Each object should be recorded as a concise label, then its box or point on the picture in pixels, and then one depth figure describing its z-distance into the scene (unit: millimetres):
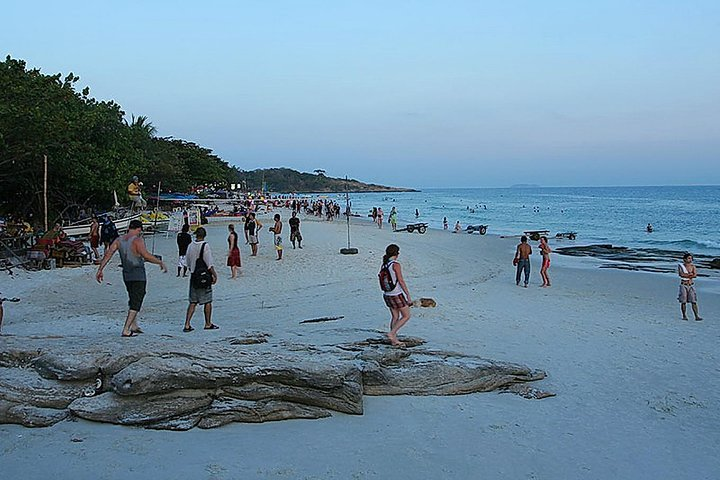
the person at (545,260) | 17391
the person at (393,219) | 43972
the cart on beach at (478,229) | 43047
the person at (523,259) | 17188
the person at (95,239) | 19312
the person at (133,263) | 8219
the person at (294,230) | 23656
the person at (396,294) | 8320
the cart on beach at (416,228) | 41062
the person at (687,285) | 12555
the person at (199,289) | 9227
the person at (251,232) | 20736
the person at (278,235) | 20359
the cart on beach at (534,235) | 38625
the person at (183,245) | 15555
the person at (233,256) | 16203
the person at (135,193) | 25241
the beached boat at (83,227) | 24922
